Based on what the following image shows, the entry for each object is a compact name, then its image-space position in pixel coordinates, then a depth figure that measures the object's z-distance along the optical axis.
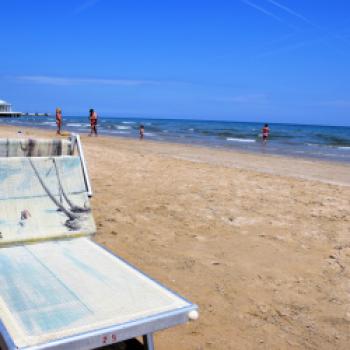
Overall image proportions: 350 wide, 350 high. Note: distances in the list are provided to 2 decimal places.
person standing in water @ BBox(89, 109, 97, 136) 21.00
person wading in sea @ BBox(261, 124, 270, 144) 23.48
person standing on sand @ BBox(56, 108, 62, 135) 20.09
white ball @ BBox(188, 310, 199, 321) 2.37
